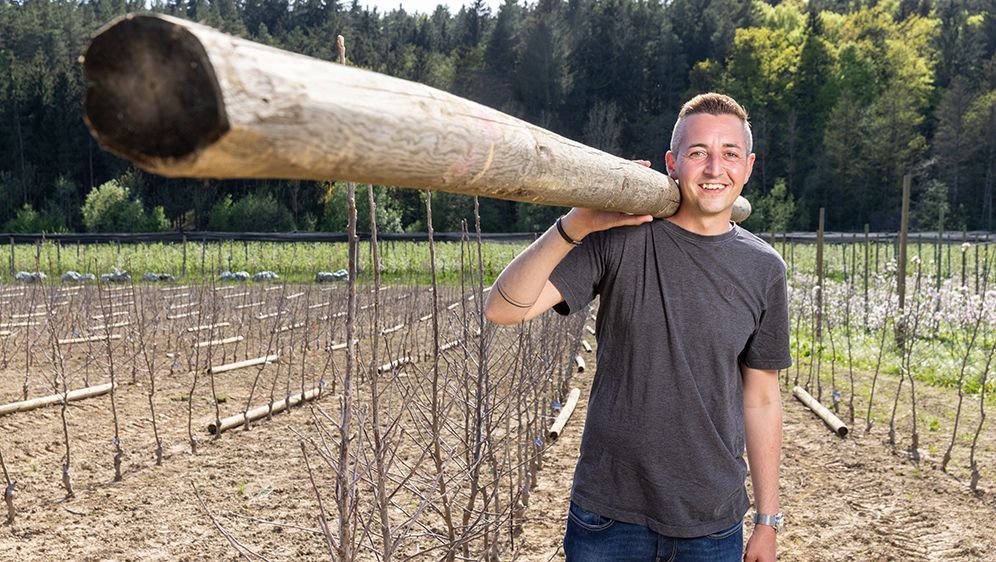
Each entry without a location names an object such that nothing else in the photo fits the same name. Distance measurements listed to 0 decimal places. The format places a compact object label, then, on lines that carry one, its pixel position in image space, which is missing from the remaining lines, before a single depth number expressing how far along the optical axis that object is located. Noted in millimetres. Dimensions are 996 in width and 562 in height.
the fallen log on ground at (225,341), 9537
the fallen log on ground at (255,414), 6051
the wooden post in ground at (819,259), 10430
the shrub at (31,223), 35031
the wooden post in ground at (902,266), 9219
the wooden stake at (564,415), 5571
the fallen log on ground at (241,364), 8344
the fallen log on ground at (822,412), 6027
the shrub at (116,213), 34094
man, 1763
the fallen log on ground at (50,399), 6242
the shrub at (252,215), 34500
